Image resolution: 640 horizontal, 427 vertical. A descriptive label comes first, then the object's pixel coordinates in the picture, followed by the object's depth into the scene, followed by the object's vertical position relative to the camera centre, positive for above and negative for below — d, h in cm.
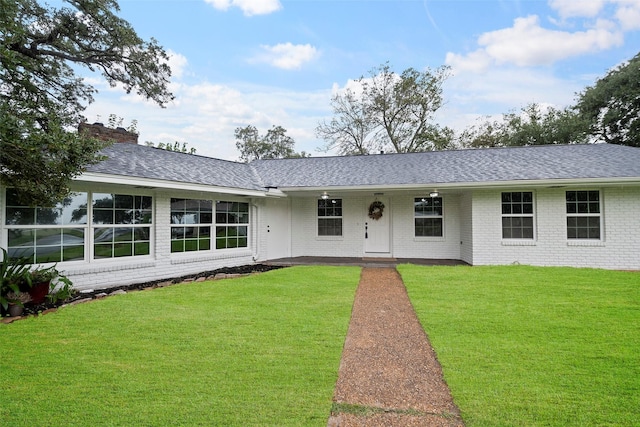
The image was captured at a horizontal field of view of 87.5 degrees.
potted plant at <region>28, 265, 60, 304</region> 585 -102
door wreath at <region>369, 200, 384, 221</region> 1222 +48
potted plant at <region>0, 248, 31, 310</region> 544 -87
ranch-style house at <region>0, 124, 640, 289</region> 723 +33
